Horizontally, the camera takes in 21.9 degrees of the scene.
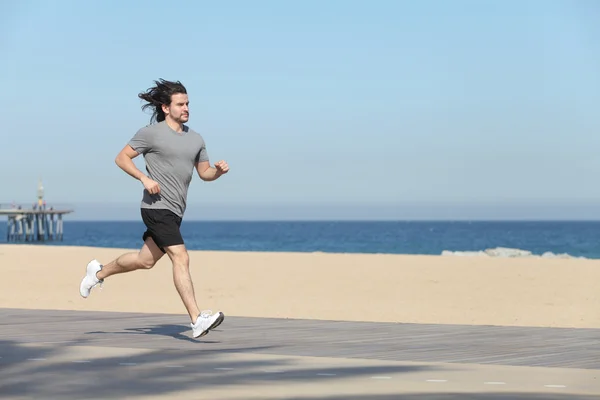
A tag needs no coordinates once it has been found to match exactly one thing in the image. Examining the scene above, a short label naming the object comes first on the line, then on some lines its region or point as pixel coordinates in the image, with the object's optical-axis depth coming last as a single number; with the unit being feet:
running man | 37.00
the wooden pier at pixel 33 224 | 462.12
